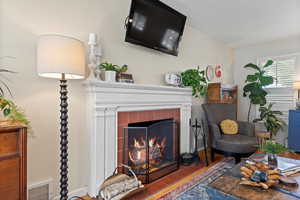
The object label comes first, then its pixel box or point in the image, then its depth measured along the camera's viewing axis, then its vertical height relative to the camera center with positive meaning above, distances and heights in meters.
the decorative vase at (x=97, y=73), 1.80 +0.26
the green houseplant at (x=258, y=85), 3.50 +0.31
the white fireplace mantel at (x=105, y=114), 1.75 -0.16
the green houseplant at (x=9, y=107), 1.08 -0.07
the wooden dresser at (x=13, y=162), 1.04 -0.40
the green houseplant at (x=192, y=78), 2.76 +0.33
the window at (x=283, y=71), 3.57 +0.62
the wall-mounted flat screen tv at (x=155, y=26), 2.02 +0.95
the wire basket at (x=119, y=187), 1.56 -0.85
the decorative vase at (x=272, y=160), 1.57 -0.55
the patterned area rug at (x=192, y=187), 1.79 -1.00
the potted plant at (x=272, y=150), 1.53 -0.44
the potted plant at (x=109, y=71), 1.82 +0.30
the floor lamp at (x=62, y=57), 1.26 +0.30
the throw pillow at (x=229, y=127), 2.92 -0.46
